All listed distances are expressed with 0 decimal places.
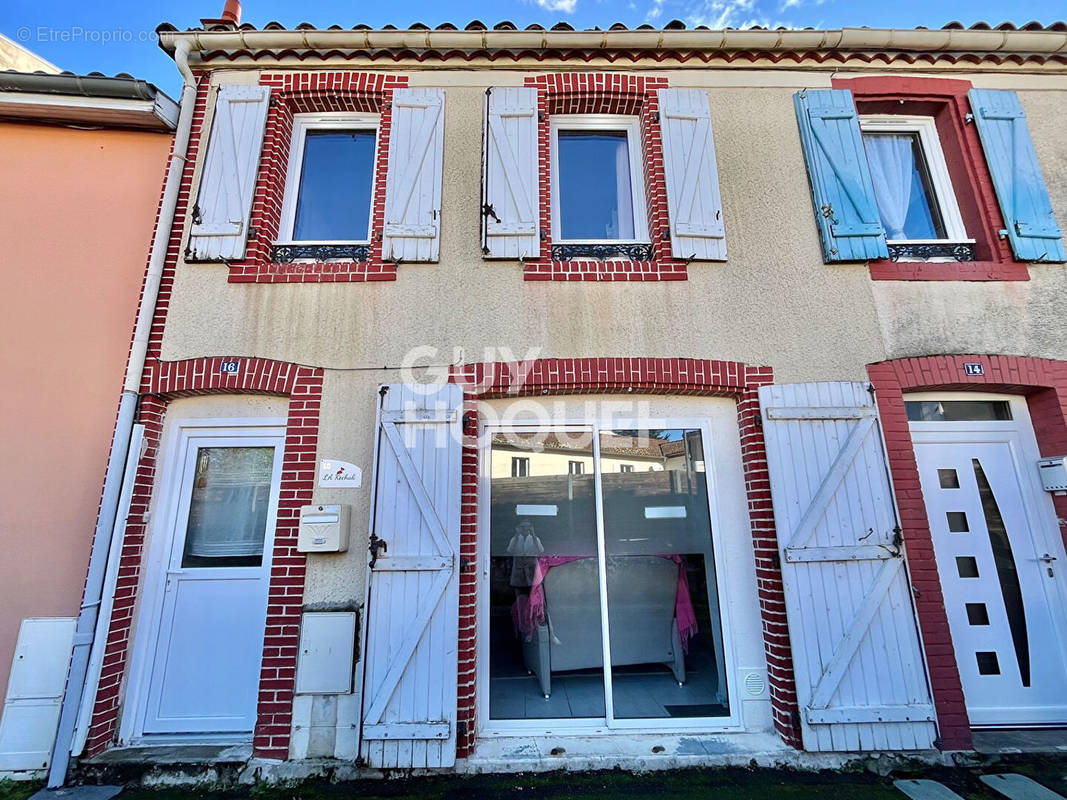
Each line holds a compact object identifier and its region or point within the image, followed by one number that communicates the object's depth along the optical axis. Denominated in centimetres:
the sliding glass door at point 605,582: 346
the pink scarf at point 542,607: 359
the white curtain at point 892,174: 435
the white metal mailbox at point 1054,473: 363
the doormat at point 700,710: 343
